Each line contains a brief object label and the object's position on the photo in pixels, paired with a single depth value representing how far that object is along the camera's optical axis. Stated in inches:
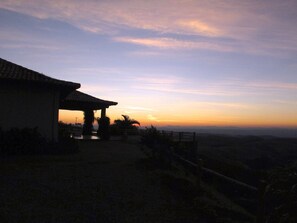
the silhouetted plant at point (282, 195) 212.2
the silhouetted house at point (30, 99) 658.2
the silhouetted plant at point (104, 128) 1107.3
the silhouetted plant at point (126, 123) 1454.7
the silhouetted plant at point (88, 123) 1360.7
